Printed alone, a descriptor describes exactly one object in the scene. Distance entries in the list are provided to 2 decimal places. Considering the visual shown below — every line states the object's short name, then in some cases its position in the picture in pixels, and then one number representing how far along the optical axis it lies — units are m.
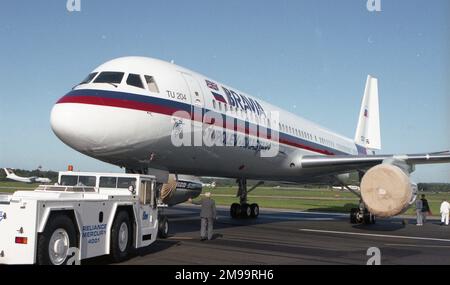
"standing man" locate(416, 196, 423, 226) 25.88
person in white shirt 26.53
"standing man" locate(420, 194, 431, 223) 26.42
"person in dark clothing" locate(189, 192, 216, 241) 14.34
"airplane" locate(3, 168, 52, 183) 101.39
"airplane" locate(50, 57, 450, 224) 11.84
